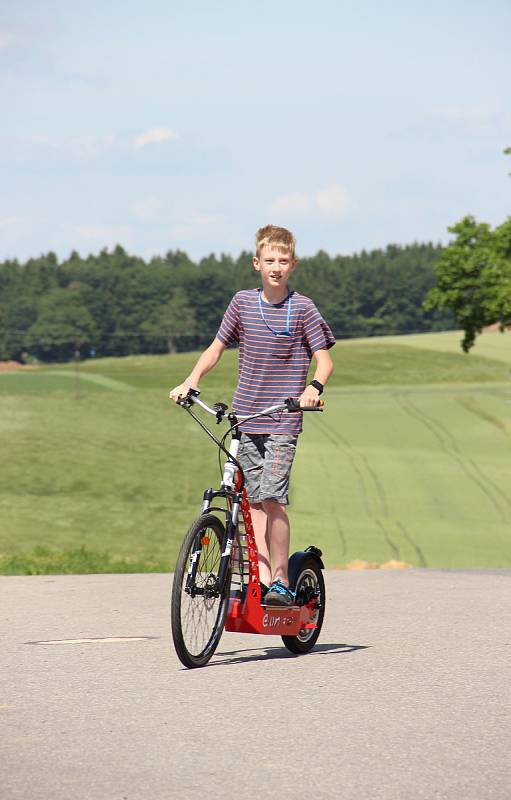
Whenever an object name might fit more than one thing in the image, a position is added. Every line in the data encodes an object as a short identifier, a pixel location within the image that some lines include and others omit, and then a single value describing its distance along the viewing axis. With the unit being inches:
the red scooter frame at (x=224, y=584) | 550.2
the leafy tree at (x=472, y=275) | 4197.6
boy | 604.8
